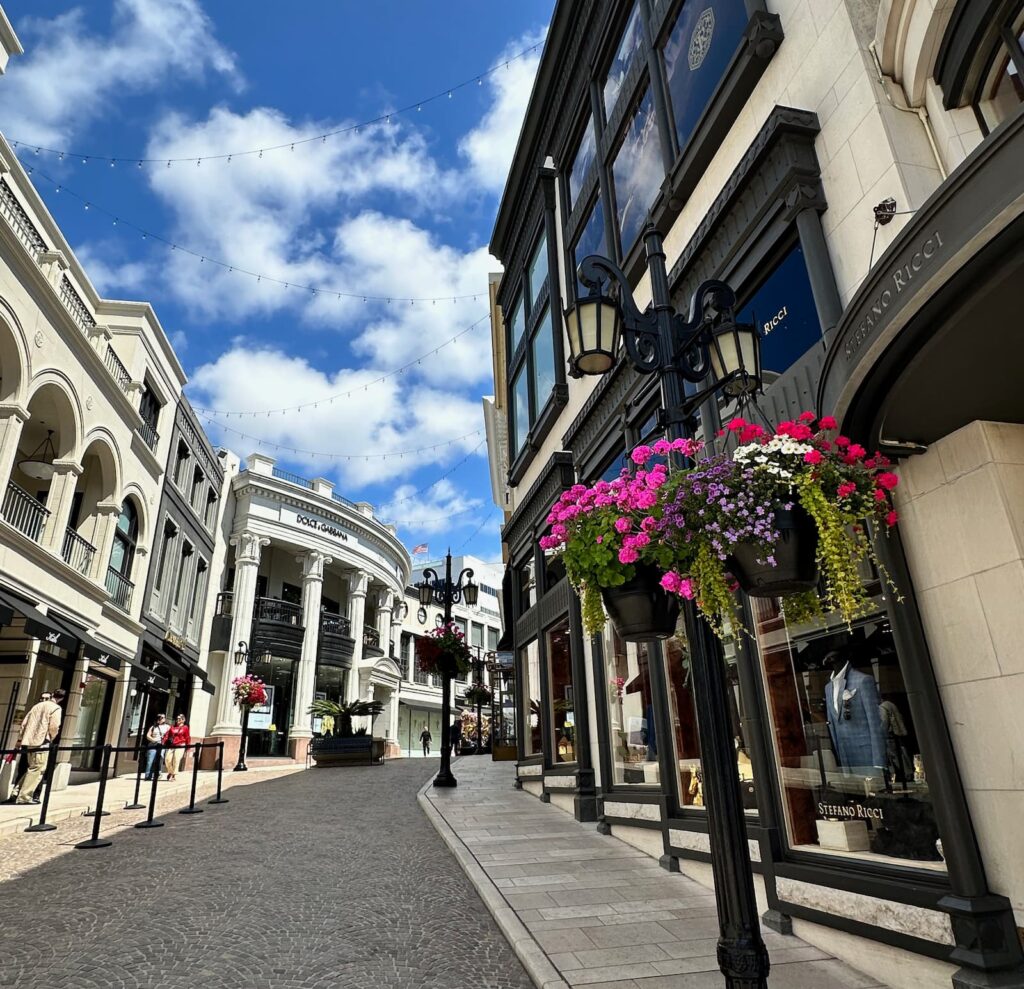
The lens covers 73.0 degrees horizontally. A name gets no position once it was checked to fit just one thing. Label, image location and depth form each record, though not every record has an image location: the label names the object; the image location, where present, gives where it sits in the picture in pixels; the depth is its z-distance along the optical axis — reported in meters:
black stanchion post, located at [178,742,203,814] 11.47
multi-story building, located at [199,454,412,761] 31.34
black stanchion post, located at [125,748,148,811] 12.42
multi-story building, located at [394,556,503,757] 47.97
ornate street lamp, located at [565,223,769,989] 3.03
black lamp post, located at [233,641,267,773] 23.95
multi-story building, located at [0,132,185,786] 14.05
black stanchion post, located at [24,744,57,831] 9.65
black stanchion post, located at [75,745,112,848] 8.25
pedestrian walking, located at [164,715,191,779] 18.52
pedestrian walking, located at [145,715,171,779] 18.42
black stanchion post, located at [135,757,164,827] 9.91
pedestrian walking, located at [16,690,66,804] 12.49
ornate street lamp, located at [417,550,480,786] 16.03
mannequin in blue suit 4.51
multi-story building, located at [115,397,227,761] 22.74
